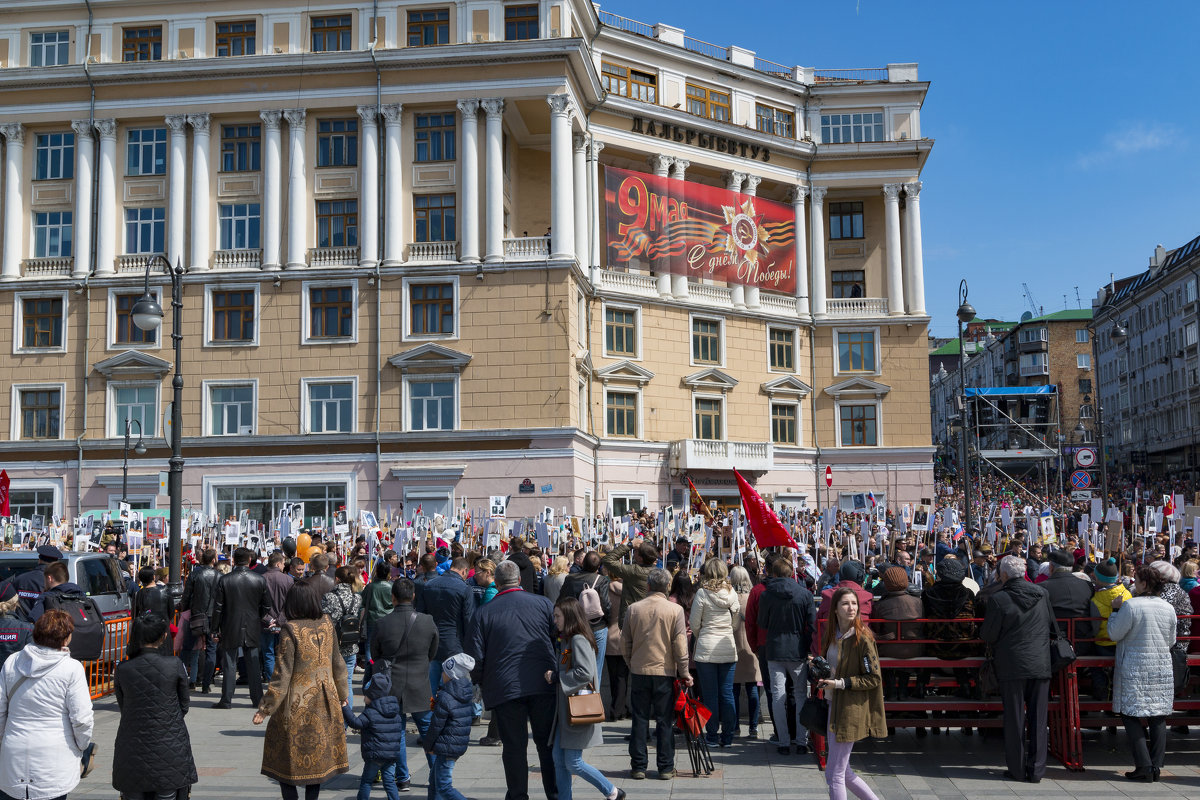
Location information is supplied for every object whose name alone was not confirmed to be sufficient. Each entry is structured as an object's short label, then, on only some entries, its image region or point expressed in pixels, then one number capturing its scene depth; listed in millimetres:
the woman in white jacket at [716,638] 12398
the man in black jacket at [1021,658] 10945
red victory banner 45156
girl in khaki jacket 9149
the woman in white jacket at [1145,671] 10969
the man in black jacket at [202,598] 15875
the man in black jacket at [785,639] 12297
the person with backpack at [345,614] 13086
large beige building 41094
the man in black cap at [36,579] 13516
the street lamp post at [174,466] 18625
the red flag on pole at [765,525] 17625
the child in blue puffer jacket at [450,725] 9367
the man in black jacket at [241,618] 15344
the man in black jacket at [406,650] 10727
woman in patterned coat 8711
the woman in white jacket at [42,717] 7496
